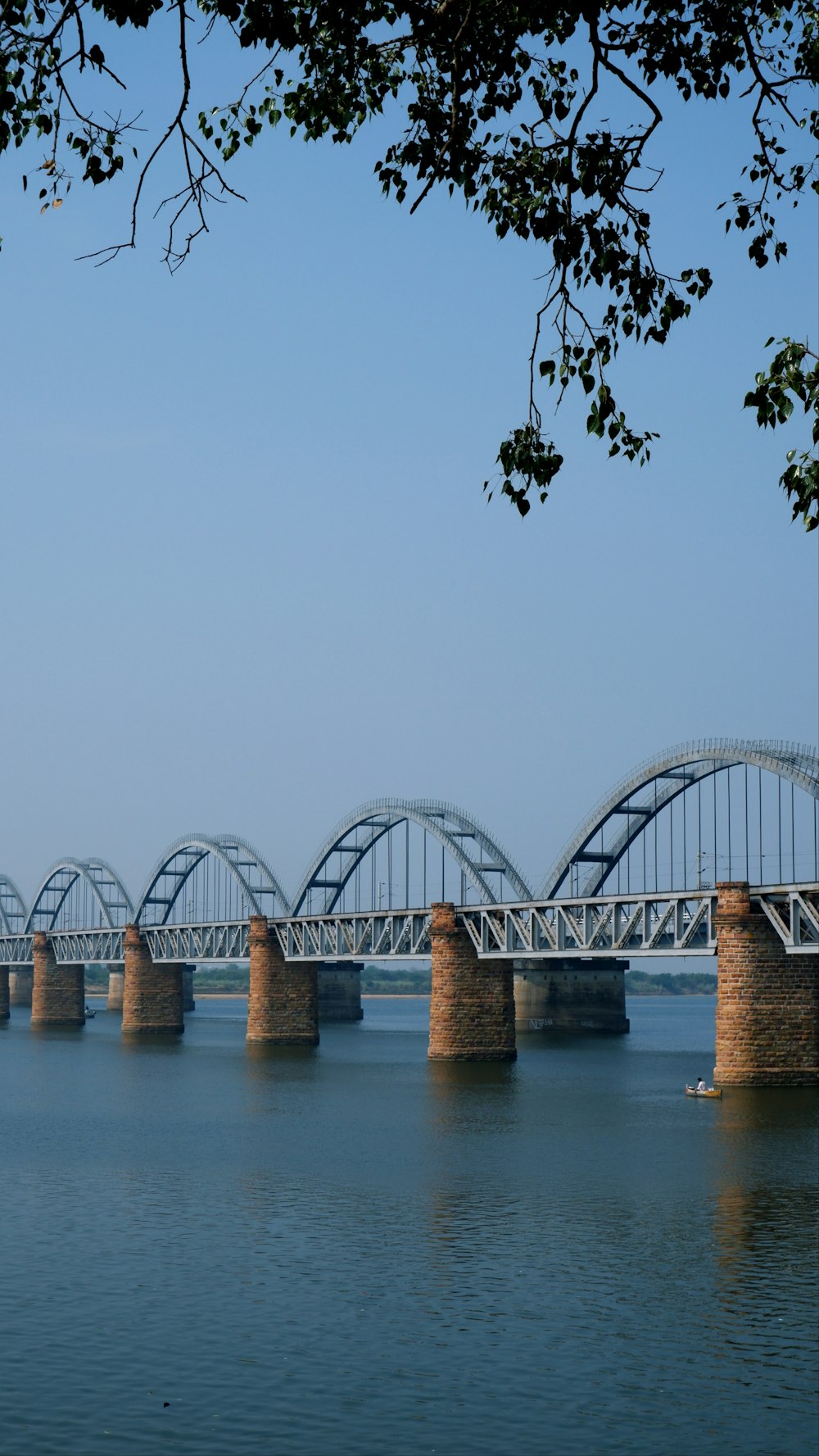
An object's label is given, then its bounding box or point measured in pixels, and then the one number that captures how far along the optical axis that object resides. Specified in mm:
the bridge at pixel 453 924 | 74500
